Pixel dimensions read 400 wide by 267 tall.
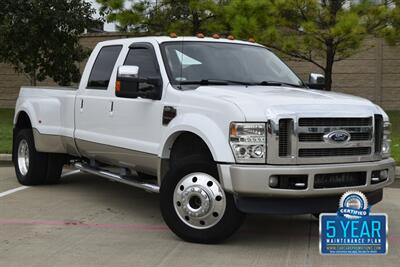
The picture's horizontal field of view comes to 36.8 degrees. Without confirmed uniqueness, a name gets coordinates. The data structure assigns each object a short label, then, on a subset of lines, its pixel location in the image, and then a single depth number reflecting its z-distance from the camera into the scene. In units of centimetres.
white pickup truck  518
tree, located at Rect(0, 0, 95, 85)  1961
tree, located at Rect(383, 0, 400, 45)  1487
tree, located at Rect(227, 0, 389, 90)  1451
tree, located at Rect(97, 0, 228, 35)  1722
